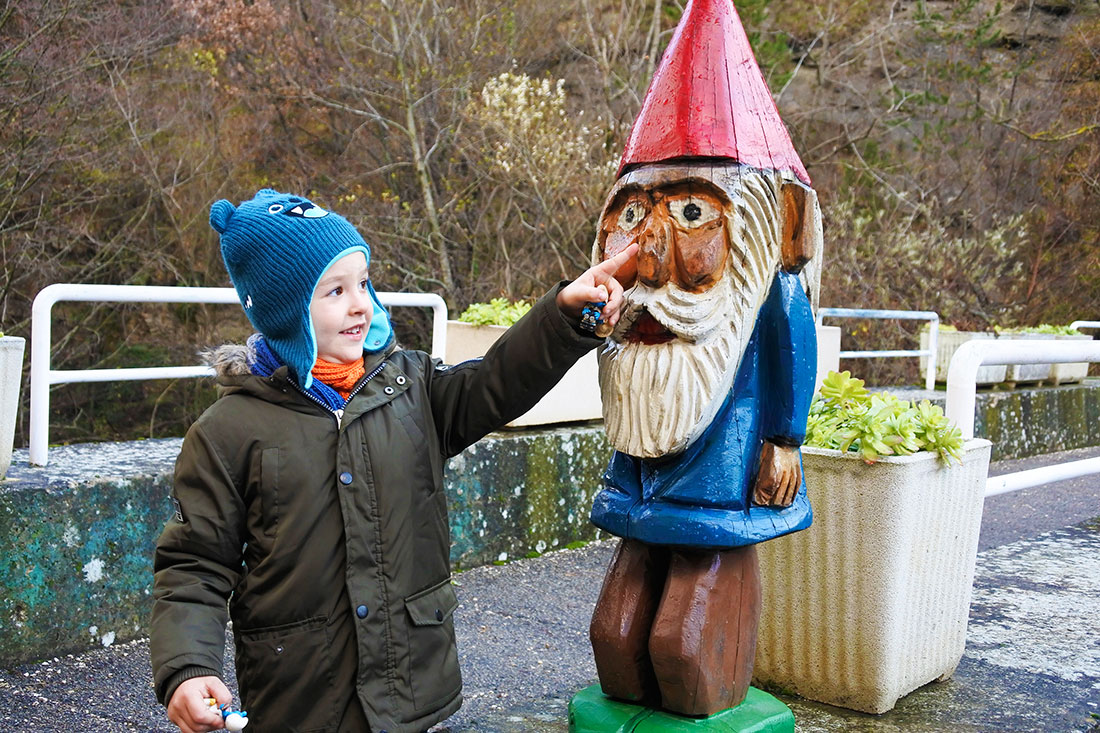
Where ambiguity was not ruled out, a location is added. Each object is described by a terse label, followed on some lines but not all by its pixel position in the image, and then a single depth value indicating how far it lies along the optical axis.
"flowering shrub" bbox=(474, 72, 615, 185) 9.82
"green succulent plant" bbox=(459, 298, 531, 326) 5.36
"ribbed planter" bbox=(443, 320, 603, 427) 4.95
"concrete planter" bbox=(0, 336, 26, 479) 3.27
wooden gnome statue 2.26
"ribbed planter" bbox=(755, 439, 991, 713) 2.89
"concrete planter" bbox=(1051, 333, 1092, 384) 8.48
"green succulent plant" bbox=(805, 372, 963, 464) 2.90
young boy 1.90
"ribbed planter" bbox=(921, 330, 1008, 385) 8.15
